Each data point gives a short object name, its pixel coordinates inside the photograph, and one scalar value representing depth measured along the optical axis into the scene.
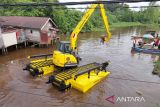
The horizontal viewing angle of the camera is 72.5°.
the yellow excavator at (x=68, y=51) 8.55
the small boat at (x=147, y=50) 13.81
